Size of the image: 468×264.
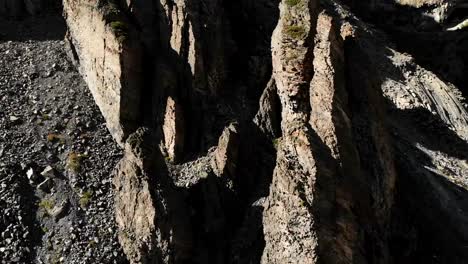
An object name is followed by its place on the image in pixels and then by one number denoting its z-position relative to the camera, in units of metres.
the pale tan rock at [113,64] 43.00
